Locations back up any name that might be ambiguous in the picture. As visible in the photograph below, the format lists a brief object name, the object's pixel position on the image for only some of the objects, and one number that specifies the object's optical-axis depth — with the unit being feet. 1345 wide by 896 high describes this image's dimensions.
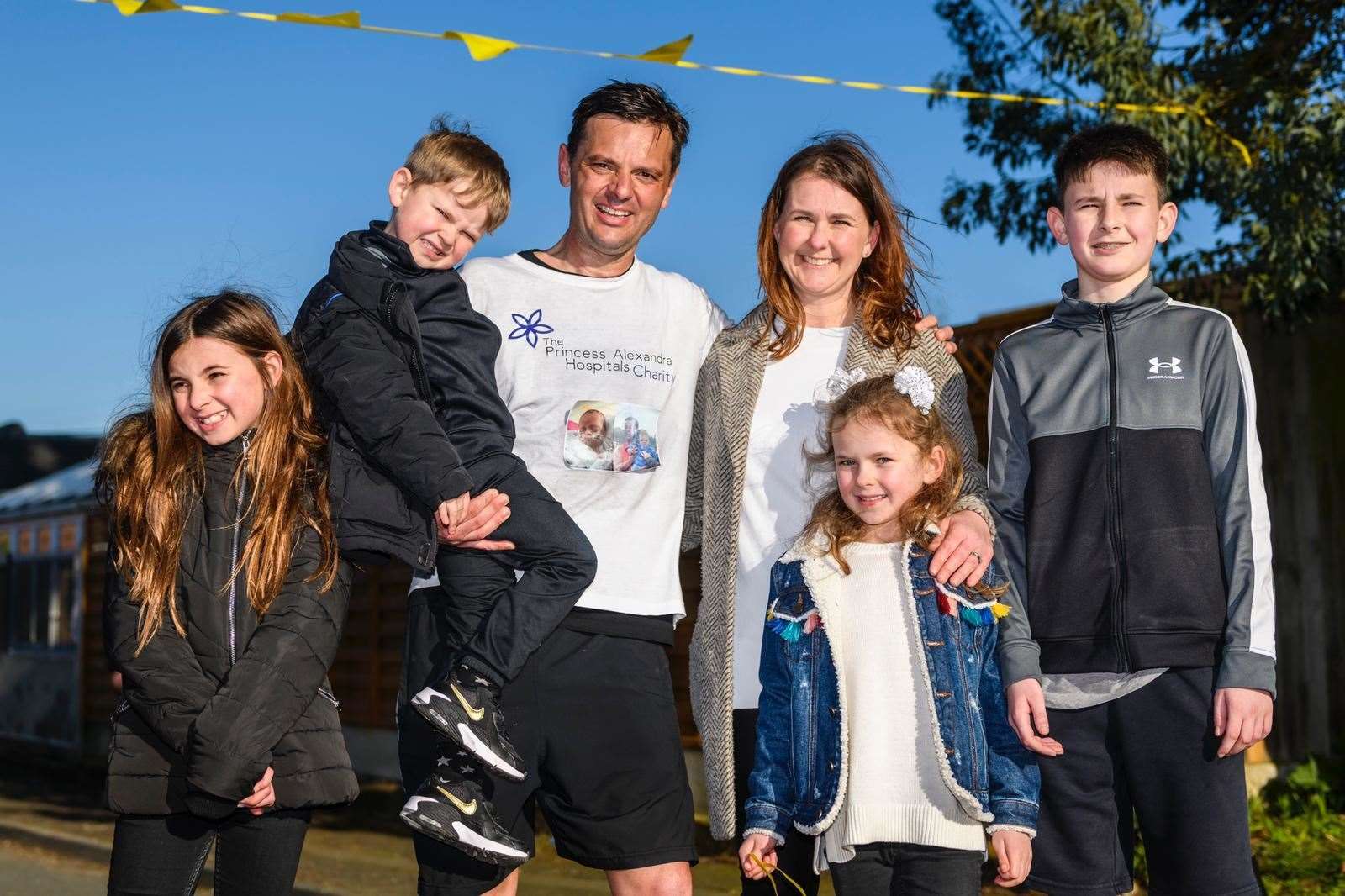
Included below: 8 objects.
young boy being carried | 10.11
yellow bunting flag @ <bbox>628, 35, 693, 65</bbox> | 20.59
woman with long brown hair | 11.14
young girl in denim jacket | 9.80
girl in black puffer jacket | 10.35
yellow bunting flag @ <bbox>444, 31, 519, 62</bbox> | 20.15
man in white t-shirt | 10.62
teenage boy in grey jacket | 9.75
